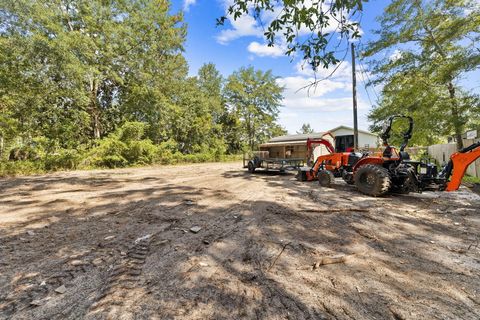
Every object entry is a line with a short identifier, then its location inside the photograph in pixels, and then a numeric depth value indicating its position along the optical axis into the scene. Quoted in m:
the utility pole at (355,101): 13.21
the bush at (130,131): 18.13
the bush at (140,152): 18.08
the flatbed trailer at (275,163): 11.94
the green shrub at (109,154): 15.97
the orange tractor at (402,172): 5.49
